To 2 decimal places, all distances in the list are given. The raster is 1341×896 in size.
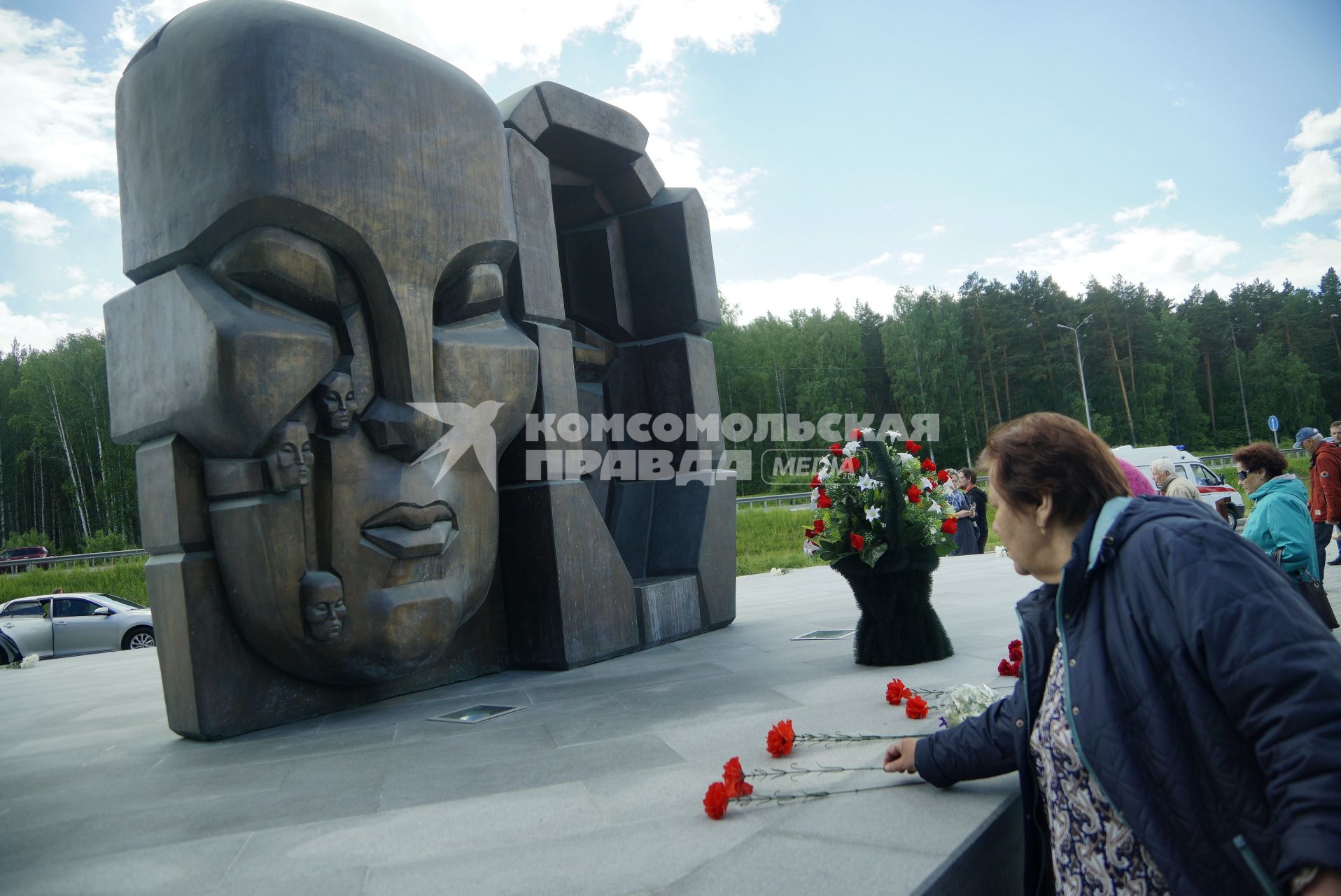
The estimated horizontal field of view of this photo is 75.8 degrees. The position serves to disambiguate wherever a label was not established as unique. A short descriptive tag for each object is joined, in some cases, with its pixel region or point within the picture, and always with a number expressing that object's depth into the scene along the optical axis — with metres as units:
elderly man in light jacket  6.70
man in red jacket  7.93
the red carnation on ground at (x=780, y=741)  3.08
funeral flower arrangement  4.67
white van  18.02
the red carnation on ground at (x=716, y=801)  2.53
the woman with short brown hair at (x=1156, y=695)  1.31
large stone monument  4.25
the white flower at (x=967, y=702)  2.95
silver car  13.32
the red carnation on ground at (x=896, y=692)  3.71
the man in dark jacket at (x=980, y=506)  12.70
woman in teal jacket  4.48
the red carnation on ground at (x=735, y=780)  2.60
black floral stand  4.76
